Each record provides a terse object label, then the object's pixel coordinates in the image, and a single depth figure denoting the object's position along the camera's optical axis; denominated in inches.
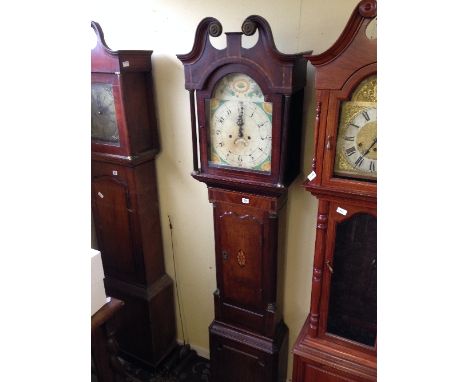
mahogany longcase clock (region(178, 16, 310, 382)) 48.1
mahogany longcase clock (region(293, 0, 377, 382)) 40.2
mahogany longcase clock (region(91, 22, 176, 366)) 60.3
